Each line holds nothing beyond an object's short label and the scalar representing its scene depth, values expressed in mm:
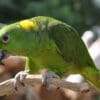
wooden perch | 1703
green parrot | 1796
